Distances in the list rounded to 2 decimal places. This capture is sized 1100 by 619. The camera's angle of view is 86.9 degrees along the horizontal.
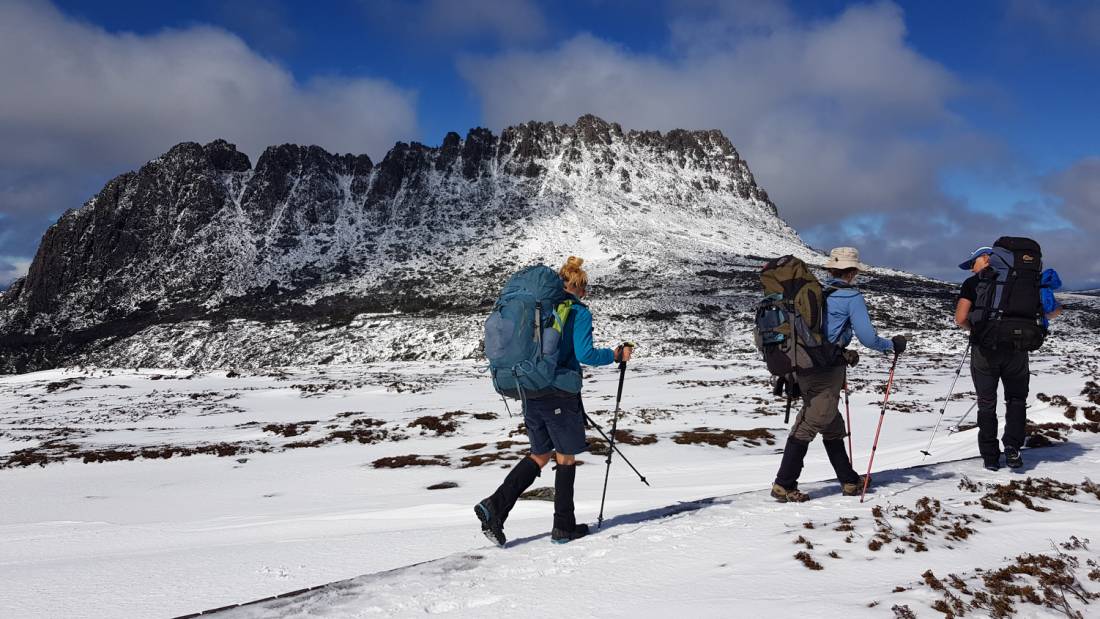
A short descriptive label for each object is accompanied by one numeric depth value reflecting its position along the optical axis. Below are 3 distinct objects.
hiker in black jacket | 7.29
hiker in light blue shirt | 6.00
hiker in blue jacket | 5.25
